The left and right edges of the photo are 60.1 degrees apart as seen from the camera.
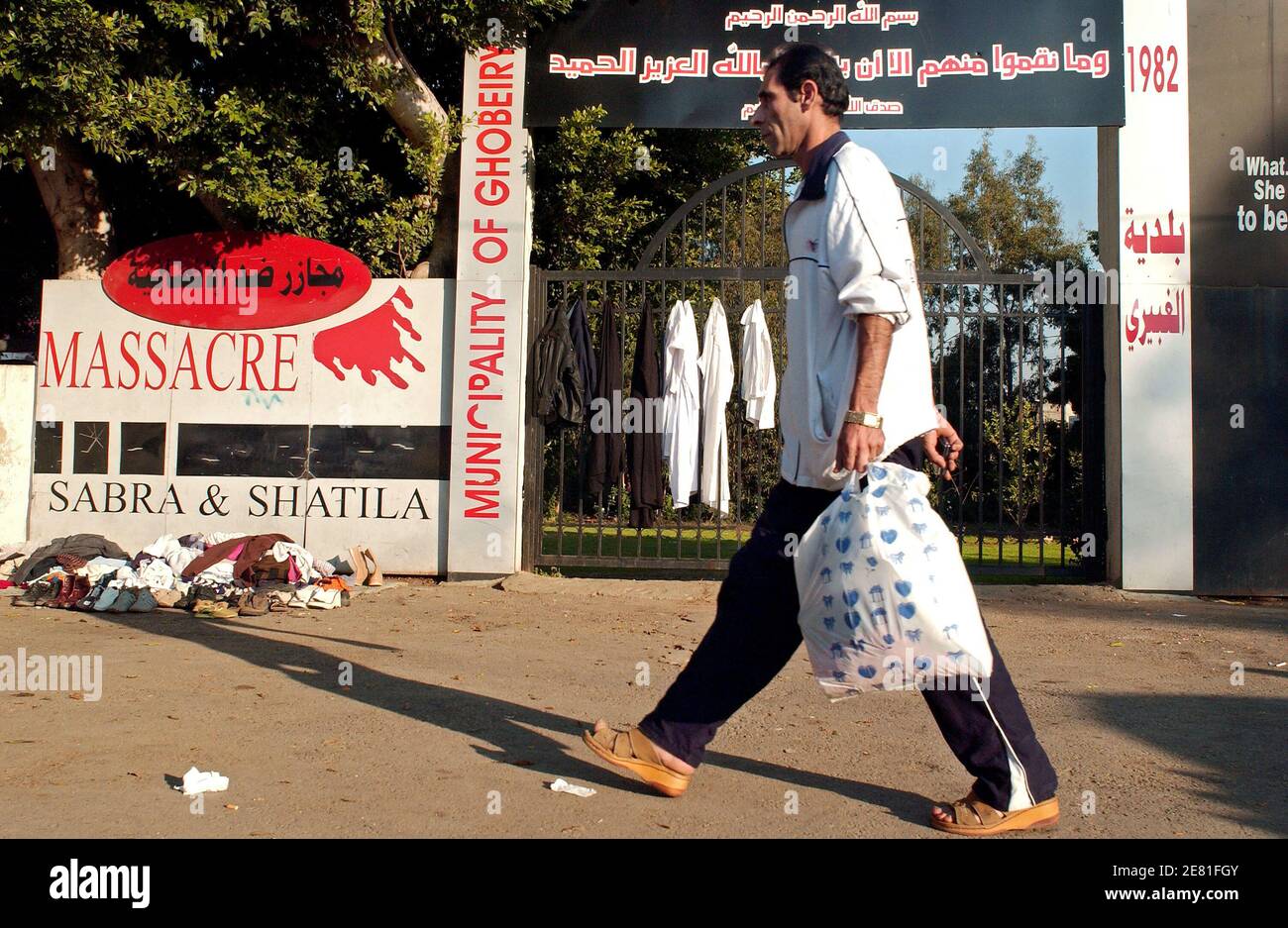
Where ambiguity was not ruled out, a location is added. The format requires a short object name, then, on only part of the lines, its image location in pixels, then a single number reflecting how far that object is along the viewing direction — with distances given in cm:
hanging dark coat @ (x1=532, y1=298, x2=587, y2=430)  855
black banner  828
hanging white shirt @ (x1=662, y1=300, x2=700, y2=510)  855
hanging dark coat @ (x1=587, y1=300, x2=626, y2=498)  871
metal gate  838
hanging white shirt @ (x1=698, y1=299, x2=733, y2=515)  862
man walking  305
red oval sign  879
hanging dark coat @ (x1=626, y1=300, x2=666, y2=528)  870
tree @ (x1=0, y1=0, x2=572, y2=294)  778
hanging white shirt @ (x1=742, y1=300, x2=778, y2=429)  852
